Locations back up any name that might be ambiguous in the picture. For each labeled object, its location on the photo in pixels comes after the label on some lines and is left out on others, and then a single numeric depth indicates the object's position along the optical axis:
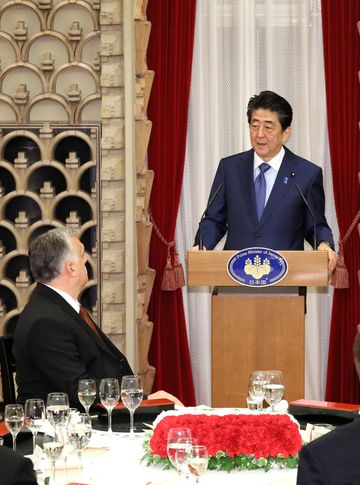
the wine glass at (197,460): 4.53
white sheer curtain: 12.56
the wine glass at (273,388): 6.35
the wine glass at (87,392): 6.29
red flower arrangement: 5.23
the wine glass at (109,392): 6.19
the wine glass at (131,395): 6.19
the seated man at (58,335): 7.53
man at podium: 9.66
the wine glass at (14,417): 5.60
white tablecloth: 5.14
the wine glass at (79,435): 5.21
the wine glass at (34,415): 5.78
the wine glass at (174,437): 4.70
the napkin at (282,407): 6.59
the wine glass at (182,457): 4.57
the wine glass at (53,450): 4.91
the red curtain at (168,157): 12.45
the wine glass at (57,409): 5.58
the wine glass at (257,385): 6.41
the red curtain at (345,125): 12.32
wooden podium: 9.01
